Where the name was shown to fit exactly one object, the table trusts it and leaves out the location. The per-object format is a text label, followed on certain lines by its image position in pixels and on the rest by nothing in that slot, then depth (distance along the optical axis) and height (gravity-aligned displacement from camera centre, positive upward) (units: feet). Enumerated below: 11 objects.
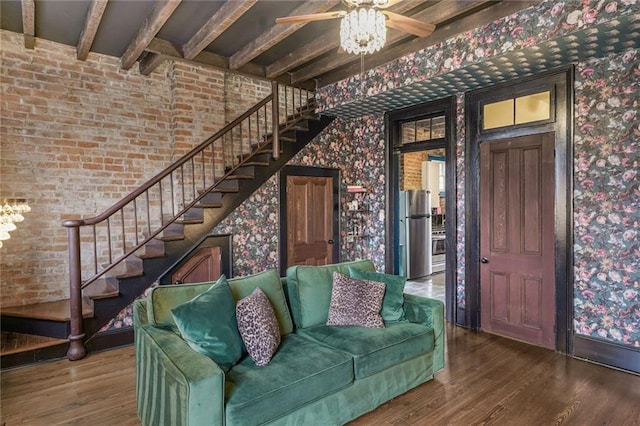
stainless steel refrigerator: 22.43 -2.00
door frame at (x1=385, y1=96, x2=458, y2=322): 14.71 +1.08
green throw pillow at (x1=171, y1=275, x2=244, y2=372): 7.26 -2.51
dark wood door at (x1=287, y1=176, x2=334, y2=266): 17.48 -0.84
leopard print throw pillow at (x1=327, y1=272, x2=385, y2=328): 9.75 -2.72
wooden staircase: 11.38 -1.77
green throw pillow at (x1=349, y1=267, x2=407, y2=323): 10.26 -2.63
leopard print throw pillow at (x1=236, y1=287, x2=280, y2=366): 7.66 -2.70
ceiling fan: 6.86 +3.42
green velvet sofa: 6.29 -3.37
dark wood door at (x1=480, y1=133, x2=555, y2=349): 12.14 -1.34
